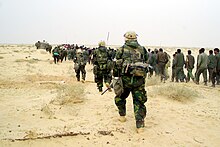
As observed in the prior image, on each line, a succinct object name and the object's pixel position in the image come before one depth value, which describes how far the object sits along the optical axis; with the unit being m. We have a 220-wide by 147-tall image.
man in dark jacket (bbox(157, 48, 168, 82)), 12.08
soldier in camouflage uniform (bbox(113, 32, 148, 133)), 4.38
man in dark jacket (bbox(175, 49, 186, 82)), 11.70
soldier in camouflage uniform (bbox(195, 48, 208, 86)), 10.55
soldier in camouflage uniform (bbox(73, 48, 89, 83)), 10.45
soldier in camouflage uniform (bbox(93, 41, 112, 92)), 8.20
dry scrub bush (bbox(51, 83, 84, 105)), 6.28
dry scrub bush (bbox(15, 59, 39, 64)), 22.03
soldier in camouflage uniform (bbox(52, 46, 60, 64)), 21.08
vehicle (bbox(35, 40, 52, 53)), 44.80
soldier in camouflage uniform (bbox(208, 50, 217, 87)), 10.56
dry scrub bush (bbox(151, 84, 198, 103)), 6.98
